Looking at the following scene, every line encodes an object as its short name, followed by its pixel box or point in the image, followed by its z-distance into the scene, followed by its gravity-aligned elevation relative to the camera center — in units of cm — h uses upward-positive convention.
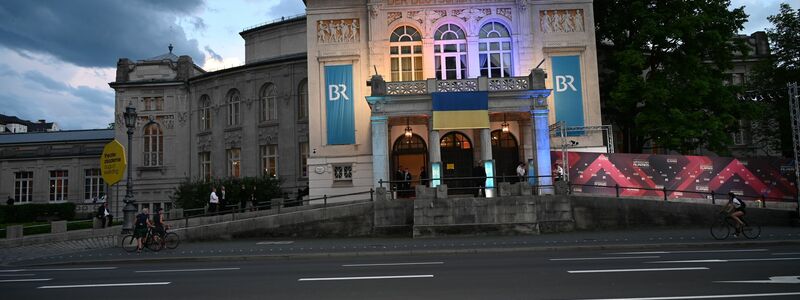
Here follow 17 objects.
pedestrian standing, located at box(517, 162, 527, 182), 2717 +66
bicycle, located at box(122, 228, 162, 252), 2098 -163
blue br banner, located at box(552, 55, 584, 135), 3125 +515
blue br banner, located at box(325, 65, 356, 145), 3186 +482
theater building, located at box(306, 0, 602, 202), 3162 +681
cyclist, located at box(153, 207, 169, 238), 2084 -101
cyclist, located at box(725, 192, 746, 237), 1900 -106
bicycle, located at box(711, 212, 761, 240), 1912 -173
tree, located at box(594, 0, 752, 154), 3062 +616
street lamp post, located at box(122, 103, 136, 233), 2326 -3
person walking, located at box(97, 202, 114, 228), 2850 -74
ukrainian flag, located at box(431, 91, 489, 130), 2733 +371
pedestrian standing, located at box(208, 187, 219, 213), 2811 -38
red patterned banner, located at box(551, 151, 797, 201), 2666 +25
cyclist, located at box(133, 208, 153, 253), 2072 -106
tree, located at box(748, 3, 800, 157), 3284 +586
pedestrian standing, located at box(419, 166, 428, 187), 3006 +73
